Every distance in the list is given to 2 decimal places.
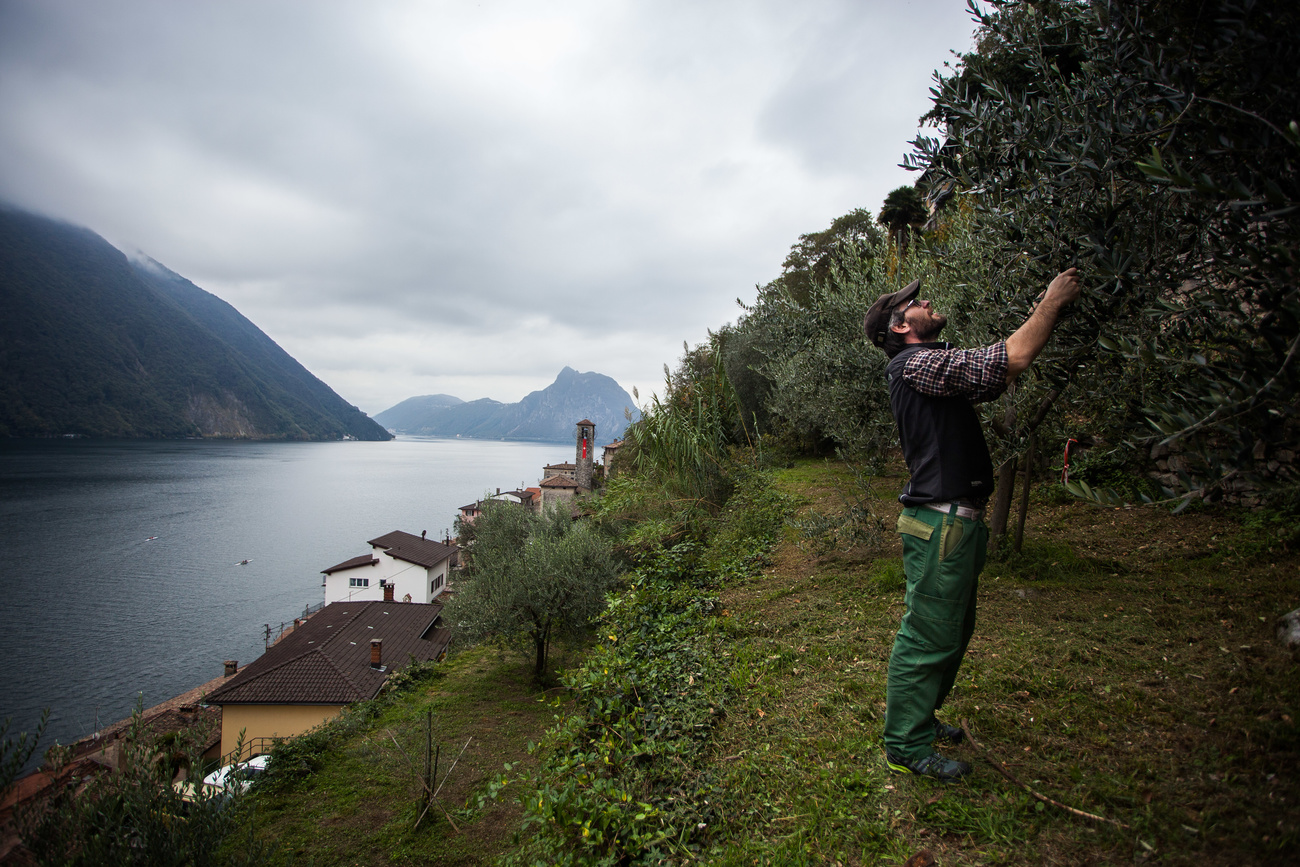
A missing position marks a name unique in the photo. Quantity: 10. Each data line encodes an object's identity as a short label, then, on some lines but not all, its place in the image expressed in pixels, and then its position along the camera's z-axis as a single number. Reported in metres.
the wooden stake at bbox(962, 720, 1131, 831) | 2.28
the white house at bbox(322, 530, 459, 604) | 40.81
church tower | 44.88
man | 2.46
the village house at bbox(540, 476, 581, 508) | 46.69
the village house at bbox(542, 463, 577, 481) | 54.06
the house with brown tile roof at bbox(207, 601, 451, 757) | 20.31
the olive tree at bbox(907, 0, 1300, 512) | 1.89
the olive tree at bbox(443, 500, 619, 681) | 17.17
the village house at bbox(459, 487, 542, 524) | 49.75
